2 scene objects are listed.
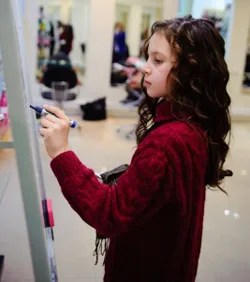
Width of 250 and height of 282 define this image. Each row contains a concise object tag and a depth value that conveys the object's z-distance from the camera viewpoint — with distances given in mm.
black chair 5406
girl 909
